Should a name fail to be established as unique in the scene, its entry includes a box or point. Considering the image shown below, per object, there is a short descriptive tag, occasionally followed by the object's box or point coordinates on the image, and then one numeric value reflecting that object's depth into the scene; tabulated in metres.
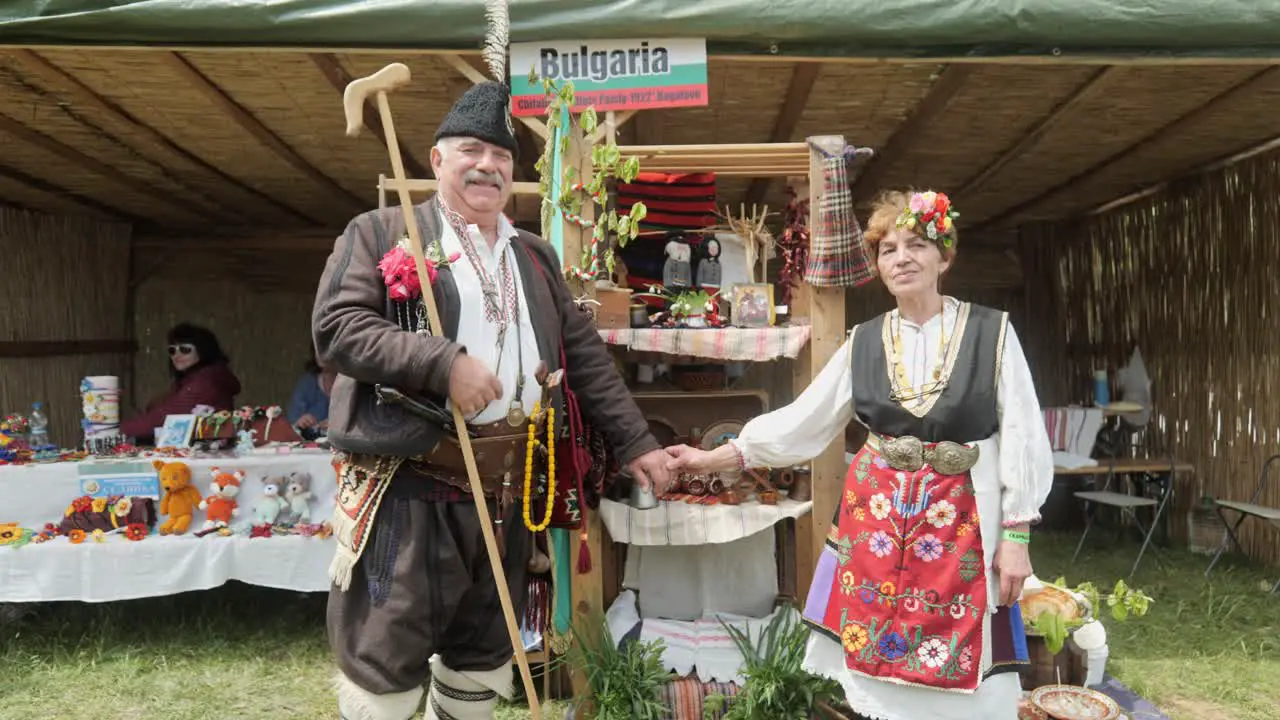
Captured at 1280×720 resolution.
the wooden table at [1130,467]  5.40
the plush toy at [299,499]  4.00
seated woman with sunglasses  4.92
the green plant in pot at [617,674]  2.79
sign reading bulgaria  3.20
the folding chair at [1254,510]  4.53
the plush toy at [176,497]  3.92
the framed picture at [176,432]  4.35
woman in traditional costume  2.21
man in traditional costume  1.84
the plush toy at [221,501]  3.94
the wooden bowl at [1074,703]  2.61
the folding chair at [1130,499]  5.12
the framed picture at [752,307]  3.17
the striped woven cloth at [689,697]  2.84
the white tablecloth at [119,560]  3.78
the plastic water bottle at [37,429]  4.38
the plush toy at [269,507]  3.96
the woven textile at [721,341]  2.95
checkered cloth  2.83
